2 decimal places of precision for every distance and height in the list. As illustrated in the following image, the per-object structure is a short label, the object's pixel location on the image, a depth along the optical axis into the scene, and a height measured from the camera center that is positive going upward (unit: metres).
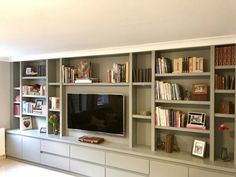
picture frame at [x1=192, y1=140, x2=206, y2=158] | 3.24 -0.86
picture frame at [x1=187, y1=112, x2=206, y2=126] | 3.26 -0.45
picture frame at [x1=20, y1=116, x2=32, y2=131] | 5.11 -0.82
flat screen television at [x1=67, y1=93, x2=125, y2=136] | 4.00 -0.48
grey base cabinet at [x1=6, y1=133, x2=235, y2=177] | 3.22 -1.20
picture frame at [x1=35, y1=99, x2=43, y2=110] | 4.98 -0.39
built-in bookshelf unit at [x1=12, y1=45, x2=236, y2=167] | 3.14 -0.11
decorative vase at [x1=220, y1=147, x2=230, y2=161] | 3.09 -0.90
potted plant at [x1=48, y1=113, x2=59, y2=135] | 4.66 -0.71
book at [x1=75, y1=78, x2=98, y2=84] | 4.19 +0.09
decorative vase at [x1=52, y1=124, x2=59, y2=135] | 4.74 -0.88
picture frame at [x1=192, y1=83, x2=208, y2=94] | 3.21 -0.03
